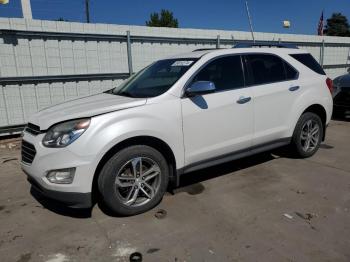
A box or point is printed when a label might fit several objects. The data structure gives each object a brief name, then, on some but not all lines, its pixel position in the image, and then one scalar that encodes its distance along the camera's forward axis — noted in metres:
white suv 3.22
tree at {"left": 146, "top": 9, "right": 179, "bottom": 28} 49.59
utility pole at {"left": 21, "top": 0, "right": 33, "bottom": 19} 7.14
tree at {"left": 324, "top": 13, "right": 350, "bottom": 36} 77.07
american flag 17.64
